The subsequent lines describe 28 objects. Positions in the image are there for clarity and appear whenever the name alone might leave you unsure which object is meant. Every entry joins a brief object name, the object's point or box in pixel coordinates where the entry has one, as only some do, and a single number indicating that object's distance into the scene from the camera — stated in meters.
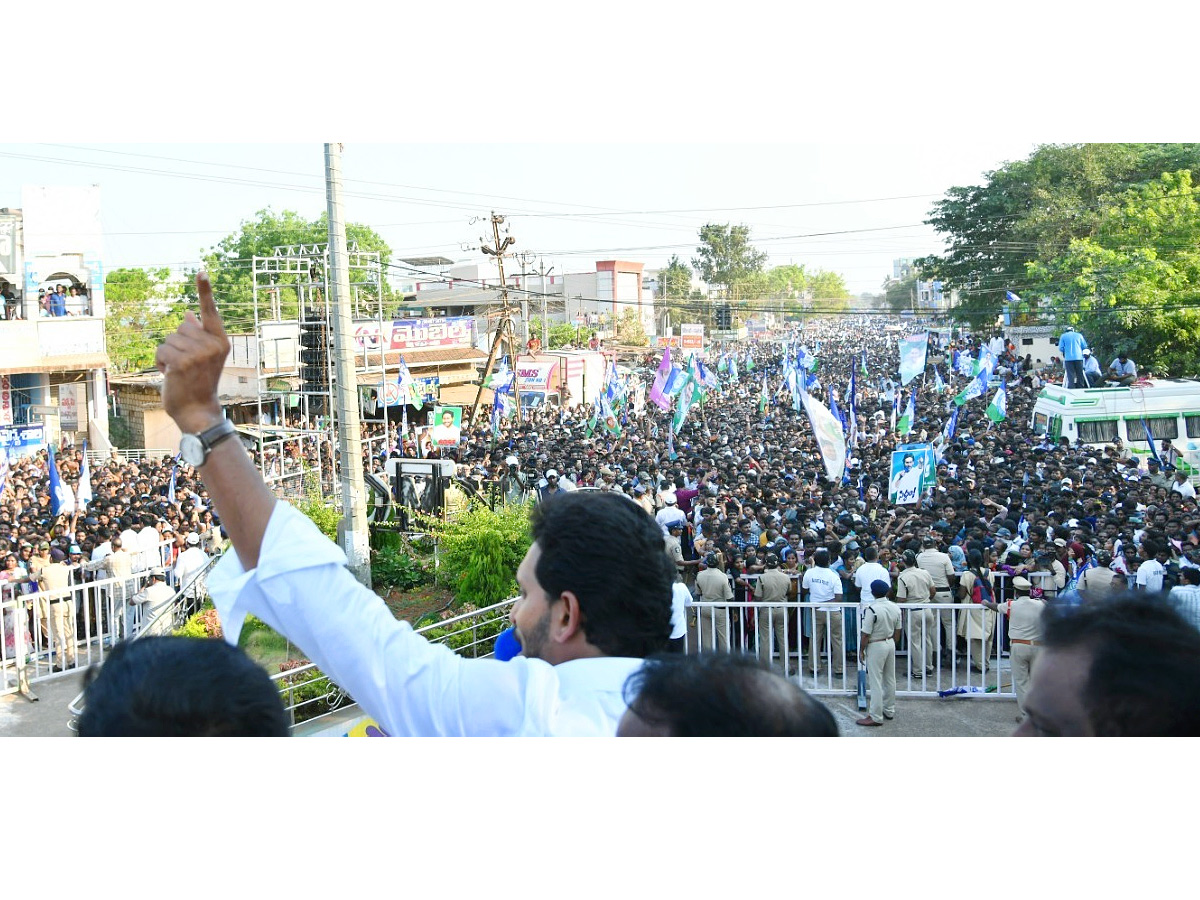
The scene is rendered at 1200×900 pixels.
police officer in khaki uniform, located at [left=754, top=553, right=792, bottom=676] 8.98
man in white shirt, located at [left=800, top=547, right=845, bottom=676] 8.66
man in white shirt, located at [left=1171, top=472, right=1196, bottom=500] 12.89
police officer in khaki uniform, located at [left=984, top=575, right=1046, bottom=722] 7.73
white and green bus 17.73
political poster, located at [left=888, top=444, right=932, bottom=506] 11.64
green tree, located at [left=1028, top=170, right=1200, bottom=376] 21.97
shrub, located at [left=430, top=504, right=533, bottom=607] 8.63
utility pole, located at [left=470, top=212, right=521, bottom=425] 23.66
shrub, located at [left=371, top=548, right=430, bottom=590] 10.10
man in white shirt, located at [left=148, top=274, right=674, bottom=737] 1.47
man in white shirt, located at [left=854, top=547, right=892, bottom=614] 8.43
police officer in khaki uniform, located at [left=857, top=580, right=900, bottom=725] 7.90
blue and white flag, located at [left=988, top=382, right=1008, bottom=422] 18.84
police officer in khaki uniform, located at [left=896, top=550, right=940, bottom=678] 8.48
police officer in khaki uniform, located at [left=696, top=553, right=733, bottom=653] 8.73
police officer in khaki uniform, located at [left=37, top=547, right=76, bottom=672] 9.40
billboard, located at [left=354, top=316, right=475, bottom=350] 25.59
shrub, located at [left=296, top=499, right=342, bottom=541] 10.02
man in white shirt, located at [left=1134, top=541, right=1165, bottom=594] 8.58
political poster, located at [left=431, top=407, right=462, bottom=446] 17.75
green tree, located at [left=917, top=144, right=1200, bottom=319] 29.08
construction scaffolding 13.95
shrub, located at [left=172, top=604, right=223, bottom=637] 8.20
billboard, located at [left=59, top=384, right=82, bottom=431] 23.86
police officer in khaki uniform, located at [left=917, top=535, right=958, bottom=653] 8.78
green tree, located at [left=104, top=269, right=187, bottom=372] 31.48
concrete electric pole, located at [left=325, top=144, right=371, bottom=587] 8.74
